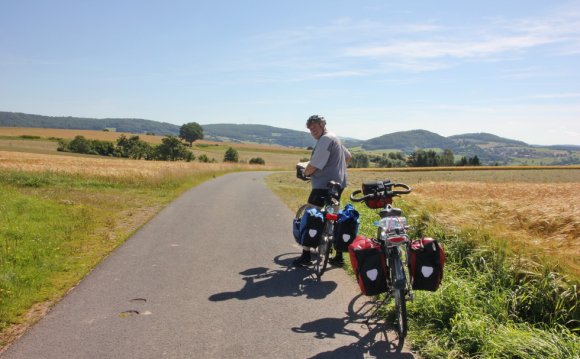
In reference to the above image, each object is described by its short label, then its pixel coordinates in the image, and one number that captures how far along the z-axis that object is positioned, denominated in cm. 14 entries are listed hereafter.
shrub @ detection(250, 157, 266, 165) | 9184
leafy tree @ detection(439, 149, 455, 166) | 9625
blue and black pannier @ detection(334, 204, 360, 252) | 625
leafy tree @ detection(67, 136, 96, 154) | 8825
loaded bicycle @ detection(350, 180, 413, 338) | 430
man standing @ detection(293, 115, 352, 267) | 674
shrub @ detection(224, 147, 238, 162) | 9256
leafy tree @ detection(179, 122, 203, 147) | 13525
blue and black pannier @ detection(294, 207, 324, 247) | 659
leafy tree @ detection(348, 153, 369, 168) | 9786
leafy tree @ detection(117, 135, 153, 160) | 8350
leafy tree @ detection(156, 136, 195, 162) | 8125
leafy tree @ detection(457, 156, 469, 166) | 9156
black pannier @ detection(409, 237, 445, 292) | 437
